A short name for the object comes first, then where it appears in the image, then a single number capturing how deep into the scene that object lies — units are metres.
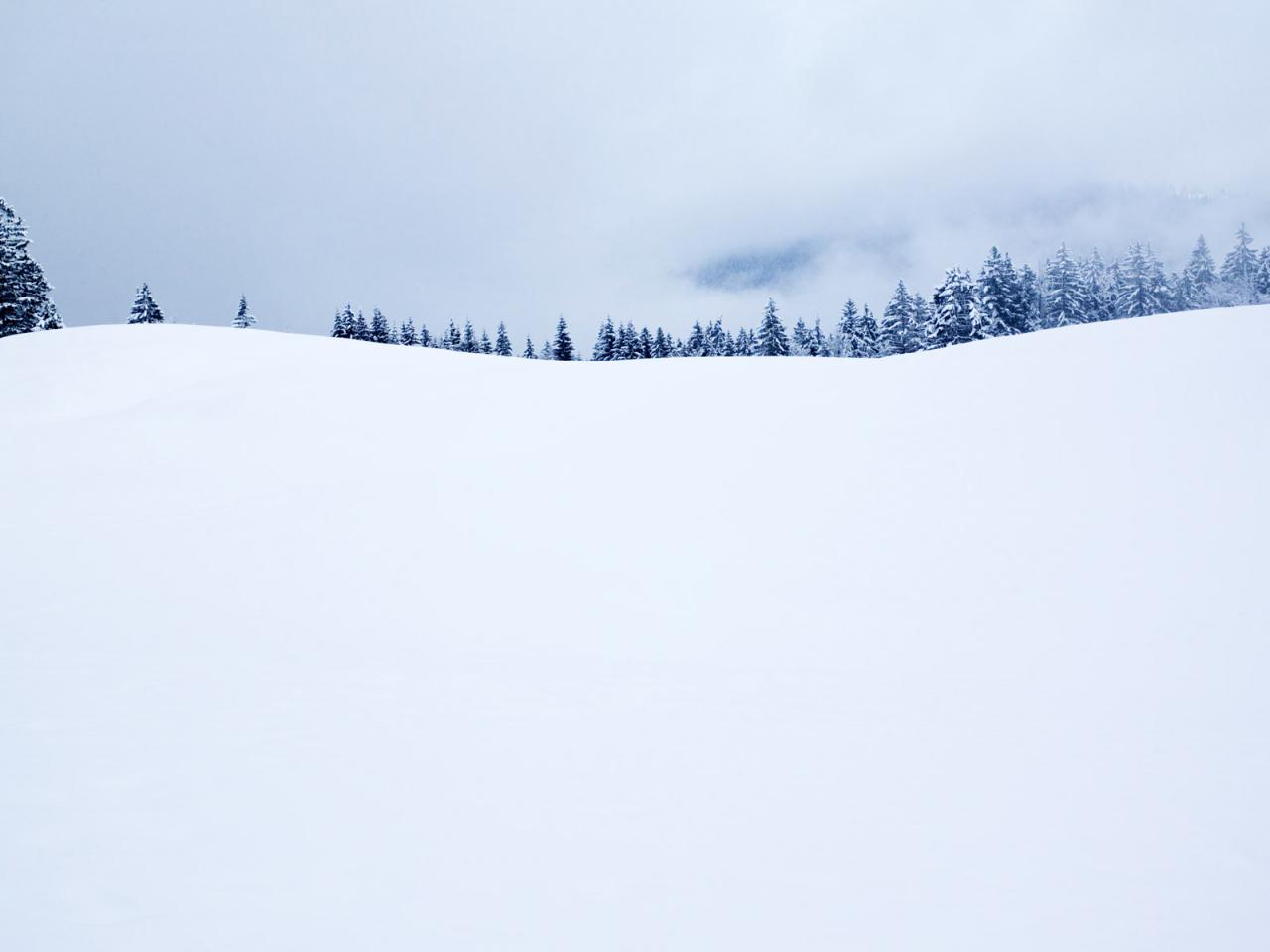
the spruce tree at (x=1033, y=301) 54.75
